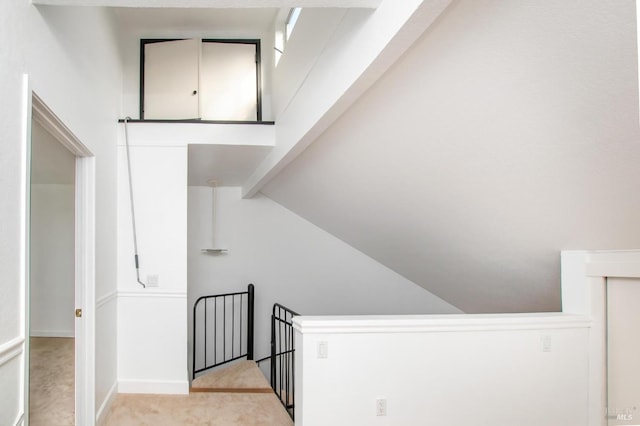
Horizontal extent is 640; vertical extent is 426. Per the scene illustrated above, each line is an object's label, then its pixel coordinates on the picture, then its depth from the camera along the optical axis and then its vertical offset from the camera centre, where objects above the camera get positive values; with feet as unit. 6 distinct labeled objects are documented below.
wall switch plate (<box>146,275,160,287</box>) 13.84 -1.94
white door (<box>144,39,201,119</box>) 15.93 +4.72
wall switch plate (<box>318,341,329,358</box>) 9.24 -2.68
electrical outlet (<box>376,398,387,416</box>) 9.34 -3.84
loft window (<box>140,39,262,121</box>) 15.99 +4.78
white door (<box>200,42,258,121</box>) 16.53 +4.74
